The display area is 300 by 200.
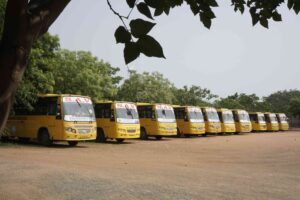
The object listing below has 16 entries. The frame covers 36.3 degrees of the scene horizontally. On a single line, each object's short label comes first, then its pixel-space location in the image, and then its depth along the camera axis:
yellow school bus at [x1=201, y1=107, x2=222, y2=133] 32.44
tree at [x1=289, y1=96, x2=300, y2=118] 62.53
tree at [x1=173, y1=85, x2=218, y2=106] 56.38
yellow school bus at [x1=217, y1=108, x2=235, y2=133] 35.00
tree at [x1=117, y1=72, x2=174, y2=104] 50.88
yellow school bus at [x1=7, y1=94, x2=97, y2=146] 18.42
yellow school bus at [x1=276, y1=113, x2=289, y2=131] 48.19
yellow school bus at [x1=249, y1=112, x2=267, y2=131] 43.25
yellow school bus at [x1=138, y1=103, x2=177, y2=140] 25.91
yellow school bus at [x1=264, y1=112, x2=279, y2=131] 45.31
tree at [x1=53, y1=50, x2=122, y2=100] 32.94
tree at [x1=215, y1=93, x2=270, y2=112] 62.93
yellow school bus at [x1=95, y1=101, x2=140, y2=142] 21.84
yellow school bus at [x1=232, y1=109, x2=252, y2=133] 37.62
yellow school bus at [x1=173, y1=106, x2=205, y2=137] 29.41
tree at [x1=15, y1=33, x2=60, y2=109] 18.73
